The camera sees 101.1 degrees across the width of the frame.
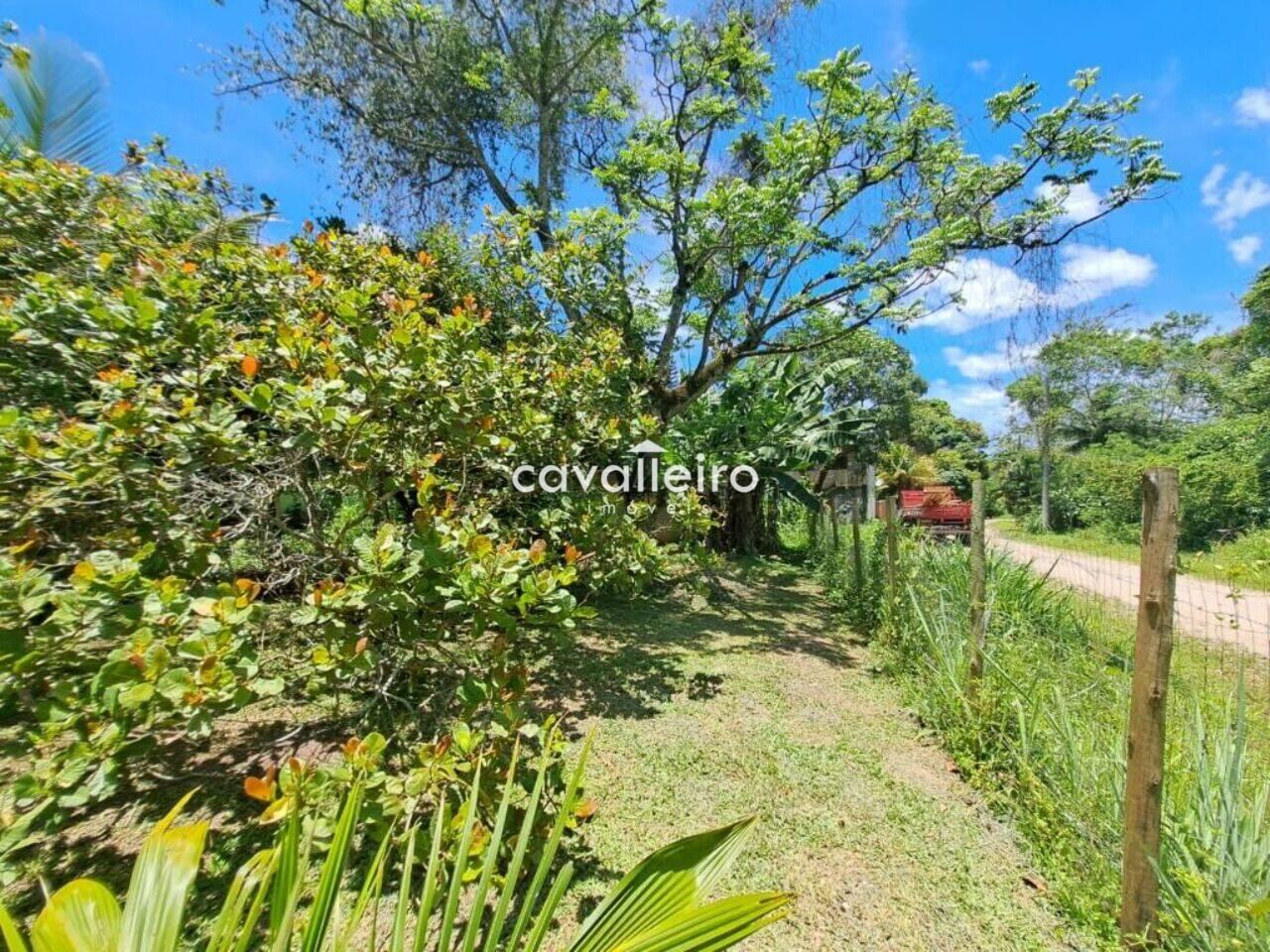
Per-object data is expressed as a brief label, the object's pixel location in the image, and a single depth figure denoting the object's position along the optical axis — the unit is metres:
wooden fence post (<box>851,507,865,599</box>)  6.76
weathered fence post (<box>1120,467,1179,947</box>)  1.88
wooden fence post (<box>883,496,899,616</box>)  5.31
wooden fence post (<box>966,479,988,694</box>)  3.51
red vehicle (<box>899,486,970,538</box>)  14.72
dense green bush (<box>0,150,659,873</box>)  1.67
